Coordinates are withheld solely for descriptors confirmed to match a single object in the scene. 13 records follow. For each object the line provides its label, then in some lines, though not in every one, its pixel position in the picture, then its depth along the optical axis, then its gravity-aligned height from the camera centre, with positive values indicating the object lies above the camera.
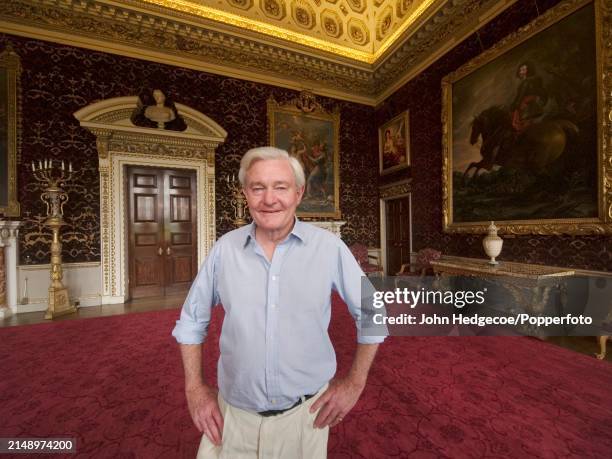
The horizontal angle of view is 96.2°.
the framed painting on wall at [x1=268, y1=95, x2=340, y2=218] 7.22 +2.34
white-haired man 1.03 -0.40
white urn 4.21 -0.26
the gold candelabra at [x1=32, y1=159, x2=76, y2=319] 4.77 +0.09
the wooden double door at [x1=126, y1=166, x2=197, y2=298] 5.96 +0.03
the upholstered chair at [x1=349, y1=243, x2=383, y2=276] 6.33 -0.73
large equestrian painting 3.59 +1.50
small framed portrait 7.07 +2.30
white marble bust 5.90 +2.60
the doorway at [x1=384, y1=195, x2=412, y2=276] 7.25 -0.13
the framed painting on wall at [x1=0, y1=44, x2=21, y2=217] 5.00 +1.87
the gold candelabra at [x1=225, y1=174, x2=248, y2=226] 6.38 +0.68
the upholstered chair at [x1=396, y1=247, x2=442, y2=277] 5.48 -0.64
